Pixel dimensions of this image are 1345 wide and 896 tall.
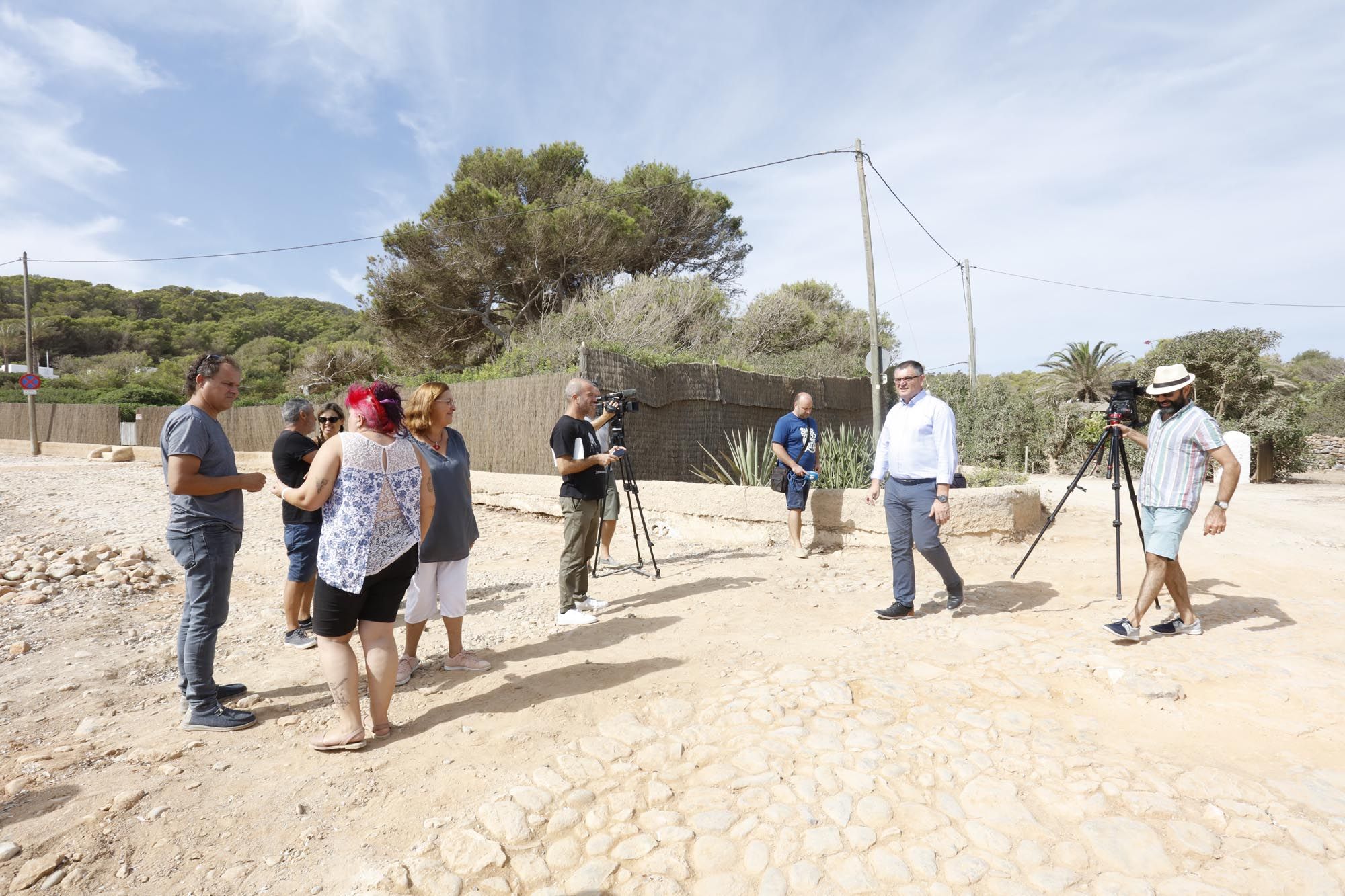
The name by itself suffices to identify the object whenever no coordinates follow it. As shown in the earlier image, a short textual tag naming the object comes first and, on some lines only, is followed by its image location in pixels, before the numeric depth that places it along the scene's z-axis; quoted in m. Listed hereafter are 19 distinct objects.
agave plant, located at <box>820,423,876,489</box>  7.27
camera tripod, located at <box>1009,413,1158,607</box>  4.48
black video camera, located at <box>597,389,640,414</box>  5.60
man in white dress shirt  4.37
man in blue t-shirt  6.29
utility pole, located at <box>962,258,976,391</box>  20.31
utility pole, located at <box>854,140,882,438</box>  9.92
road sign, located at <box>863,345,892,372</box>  10.10
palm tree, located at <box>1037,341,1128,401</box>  22.45
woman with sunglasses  4.39
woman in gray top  3.61
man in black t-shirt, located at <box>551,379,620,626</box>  4.54
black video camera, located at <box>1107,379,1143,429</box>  4.46
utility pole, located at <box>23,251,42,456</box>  19.75
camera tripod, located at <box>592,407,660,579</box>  5.50
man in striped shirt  3.76
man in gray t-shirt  3.03
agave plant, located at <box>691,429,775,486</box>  7.91
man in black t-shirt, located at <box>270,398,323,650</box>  4.08
